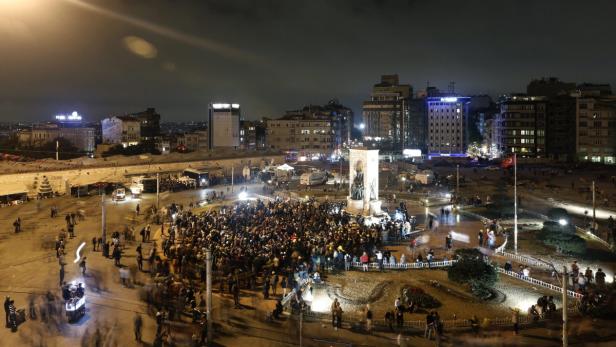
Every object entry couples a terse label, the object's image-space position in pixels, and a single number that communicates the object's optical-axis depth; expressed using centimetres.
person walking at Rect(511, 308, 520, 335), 1443
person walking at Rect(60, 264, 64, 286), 1789
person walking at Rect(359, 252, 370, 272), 2091
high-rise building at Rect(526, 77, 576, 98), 10286
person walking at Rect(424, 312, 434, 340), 1408
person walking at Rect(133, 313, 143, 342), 1354
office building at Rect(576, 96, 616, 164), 8256
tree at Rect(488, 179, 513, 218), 3456
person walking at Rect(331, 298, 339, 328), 1480
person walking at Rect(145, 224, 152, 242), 2518
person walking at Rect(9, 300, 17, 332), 1395
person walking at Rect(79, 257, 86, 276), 1897
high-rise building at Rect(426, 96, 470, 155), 11225
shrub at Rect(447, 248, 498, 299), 1767
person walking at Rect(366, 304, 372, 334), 1442
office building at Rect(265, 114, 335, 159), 10725
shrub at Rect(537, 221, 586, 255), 2355
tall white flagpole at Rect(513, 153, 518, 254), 2442
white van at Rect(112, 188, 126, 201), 3984
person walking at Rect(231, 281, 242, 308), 1611
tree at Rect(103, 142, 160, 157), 8475
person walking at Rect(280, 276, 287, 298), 1712
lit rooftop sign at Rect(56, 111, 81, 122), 11524
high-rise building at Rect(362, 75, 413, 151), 12912
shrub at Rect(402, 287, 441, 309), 1650
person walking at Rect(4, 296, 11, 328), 1416
